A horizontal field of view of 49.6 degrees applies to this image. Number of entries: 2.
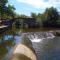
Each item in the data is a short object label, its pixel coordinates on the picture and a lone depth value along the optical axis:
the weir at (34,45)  3.80
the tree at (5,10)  16.86
